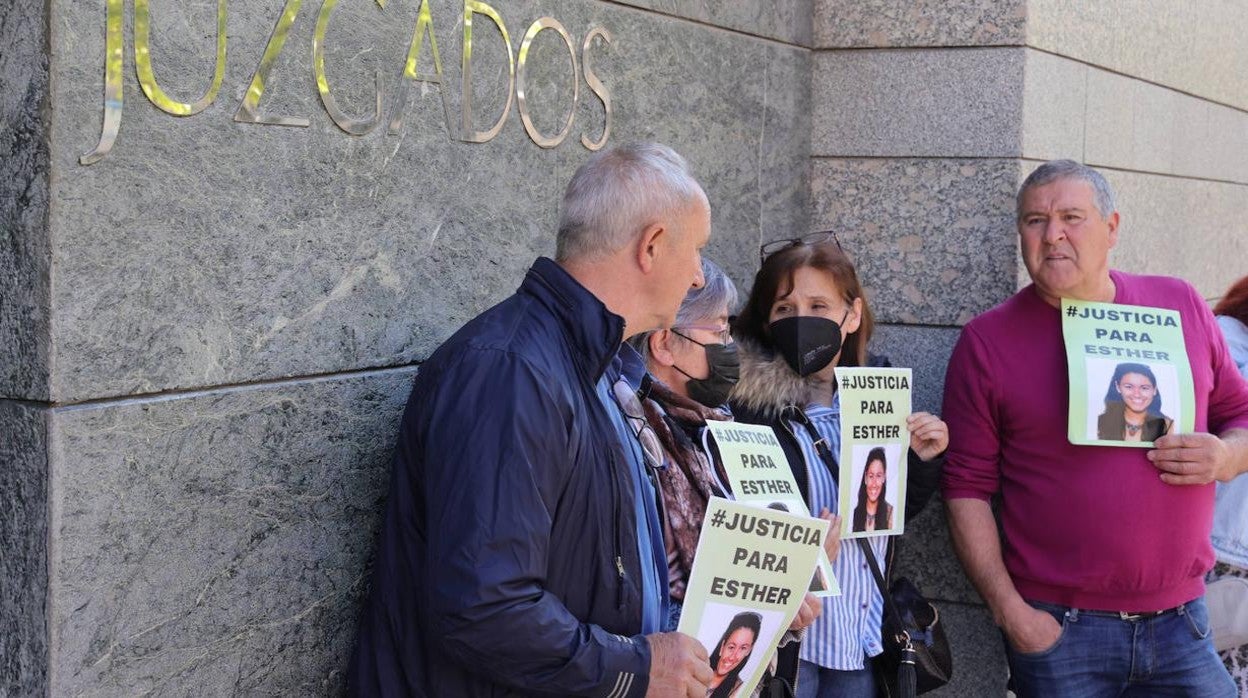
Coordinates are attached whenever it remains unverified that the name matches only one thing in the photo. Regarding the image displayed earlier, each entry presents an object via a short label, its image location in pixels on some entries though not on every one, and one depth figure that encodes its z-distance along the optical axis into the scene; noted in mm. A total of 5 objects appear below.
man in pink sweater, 4027
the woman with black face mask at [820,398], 3732
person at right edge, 4441
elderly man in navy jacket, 2371
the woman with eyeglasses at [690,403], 3064
